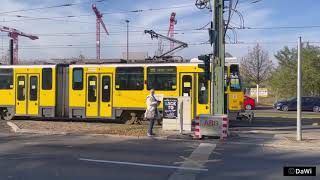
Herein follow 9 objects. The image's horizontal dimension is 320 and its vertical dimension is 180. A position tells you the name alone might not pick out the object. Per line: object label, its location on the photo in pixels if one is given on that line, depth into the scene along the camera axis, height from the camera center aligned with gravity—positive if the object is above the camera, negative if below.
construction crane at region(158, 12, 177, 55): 52.52 +6.73
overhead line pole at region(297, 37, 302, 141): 17.89 -0.01
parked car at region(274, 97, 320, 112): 45.44 -1.22
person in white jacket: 18.72 -0.73
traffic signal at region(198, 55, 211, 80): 19.34 +0.99
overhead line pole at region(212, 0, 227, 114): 20.03 +1.10
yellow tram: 23.11 +0.11
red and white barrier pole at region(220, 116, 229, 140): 18.39 -1.30
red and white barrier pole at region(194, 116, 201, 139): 18.49 -1.50
